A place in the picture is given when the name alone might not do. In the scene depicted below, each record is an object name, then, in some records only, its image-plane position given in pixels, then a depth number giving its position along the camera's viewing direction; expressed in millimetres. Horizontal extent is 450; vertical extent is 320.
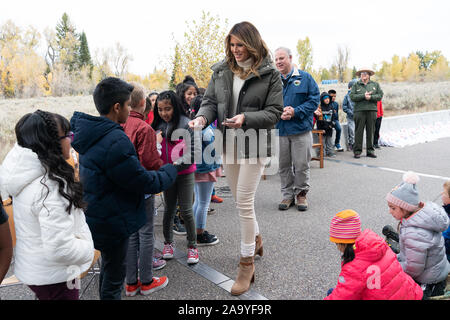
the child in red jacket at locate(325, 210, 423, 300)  1994
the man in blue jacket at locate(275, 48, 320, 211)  4898
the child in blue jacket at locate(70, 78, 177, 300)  2098
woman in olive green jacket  2709
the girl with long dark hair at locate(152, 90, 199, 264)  3092
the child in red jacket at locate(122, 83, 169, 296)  2654
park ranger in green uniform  8219
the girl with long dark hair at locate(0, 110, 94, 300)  1697
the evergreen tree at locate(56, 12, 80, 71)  22017
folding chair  7540
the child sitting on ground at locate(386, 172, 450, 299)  2293
